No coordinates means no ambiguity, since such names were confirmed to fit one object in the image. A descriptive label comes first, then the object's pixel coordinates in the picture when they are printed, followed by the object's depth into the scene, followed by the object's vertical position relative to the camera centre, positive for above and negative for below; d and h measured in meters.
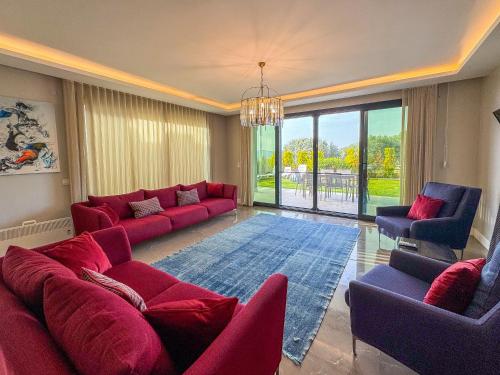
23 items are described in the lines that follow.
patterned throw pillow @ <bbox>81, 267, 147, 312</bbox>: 1.08 -0.54
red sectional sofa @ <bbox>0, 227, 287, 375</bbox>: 0.75 -0.61
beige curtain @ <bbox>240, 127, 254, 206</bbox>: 6.15 +0.03
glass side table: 3.18 -1.19
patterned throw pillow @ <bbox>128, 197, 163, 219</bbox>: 3.83 -0.62
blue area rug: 2.01 -1.17
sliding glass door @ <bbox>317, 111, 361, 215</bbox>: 5.00 +0.11
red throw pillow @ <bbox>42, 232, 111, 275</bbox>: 1.55 -0.57
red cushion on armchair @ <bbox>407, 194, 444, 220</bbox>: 3.09 -0.56
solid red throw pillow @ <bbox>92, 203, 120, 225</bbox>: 3.35 -0.60
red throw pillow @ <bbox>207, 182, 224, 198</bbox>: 5.44 -0.49
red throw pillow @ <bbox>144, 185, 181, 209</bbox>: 4.34 -0.48
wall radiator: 3.16 -0.87
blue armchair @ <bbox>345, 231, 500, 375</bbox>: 1.06 -0.84
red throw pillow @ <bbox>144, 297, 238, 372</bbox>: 0.89 -0.60
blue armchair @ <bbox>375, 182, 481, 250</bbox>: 2.80 -0.68
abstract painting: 3.12 +0.46
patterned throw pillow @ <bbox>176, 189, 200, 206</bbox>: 4.71 -0.57
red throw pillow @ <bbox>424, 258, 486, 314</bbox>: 1.24 -0.65
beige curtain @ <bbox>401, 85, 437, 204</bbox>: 4.02 +0.50
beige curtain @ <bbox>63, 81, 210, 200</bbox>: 3.74 +0.54
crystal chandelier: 3.24 +0.78
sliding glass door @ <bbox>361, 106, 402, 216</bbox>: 4.50 +0.17
